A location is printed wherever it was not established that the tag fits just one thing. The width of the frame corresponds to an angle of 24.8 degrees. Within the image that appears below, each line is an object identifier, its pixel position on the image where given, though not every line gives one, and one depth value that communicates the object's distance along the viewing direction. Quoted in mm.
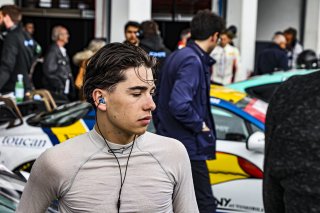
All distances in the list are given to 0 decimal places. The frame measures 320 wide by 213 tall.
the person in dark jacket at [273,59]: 12266
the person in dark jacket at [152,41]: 7707
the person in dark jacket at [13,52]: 8461
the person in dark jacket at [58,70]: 10445
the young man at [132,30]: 9273
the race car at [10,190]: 3701
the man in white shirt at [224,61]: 12336
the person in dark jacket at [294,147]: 1880
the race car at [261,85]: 8156
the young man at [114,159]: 2367
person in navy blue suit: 4926
